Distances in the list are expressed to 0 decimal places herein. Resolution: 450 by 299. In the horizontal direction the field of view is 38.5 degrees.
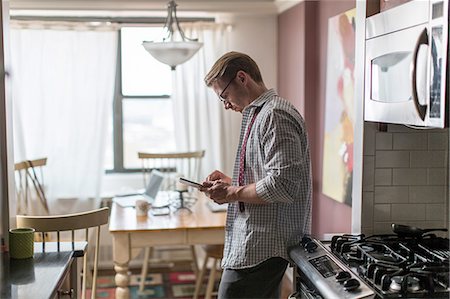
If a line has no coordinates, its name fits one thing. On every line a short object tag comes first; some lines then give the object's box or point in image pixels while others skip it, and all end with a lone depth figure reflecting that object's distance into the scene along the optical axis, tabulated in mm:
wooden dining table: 3412
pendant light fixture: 3706
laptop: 4051
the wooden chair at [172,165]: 4754
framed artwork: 3676
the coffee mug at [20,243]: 2254
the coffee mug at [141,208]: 3689
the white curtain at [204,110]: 5035
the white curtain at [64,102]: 4863
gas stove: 1732
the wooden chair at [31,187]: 4480
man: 2186
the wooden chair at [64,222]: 2582
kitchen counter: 1899
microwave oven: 1707
